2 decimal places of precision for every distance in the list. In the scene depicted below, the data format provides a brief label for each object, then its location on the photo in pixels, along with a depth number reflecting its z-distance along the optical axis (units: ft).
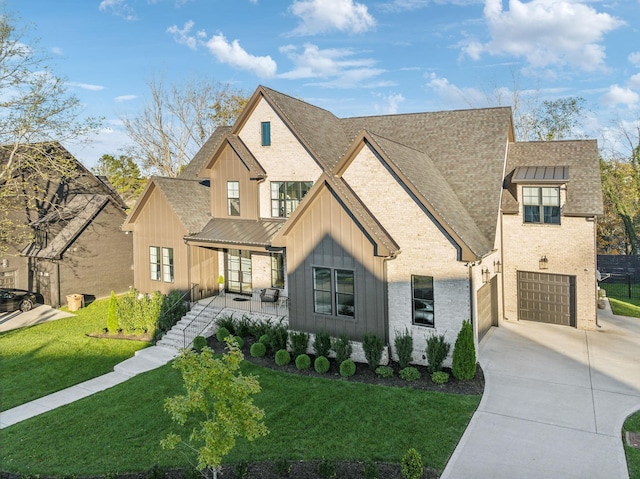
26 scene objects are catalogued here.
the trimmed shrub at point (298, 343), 47.34
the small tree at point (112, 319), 59.41
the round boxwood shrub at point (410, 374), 40.91
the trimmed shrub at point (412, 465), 25.22
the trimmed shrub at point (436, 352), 41.91
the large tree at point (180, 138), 130.41
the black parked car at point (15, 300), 71.87
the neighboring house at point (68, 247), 76.74
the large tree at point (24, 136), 64.85
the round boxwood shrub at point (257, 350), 47.91
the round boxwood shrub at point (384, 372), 42.04
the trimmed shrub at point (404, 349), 43.39
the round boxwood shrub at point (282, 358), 45.75
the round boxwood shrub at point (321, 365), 43.62
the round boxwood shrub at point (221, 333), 52.21
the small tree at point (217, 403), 22.00
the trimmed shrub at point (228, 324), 53.78
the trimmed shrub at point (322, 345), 46.39
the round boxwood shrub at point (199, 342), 50.93
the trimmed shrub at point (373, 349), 43.73
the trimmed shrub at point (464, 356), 39.75
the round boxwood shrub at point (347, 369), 42.52
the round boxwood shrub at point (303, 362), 44.39
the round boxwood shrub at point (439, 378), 39.91
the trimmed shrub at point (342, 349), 44.93
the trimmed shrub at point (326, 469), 25.80
